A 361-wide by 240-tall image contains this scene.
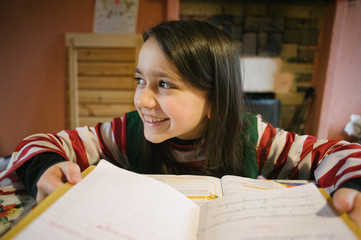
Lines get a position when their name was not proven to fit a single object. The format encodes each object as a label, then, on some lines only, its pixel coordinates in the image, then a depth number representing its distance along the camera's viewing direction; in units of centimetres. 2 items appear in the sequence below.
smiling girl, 49
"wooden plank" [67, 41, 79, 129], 182
